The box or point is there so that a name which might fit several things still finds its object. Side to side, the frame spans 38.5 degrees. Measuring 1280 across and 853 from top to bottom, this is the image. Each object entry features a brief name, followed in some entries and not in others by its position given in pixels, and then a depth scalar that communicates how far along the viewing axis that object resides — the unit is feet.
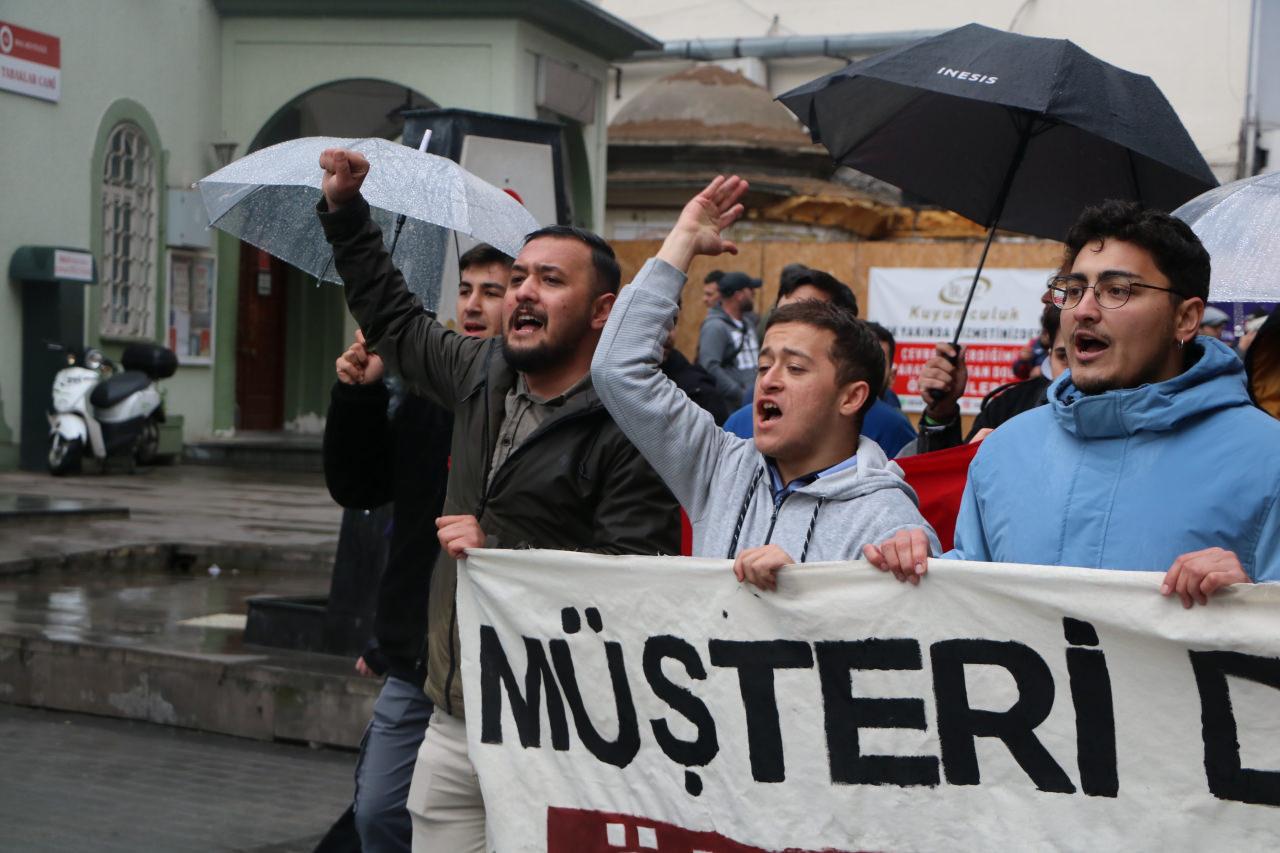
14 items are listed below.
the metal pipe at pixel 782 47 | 100.32
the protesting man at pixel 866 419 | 19.22
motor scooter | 55.52
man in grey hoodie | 11.85
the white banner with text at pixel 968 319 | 63.52
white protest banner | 10.55
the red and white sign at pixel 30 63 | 55.62
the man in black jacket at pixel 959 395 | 18.43
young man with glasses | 10.25
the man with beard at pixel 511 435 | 13.23
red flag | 16.51
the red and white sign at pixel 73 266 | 55.52
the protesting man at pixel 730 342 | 42.24
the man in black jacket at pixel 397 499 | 14.92
